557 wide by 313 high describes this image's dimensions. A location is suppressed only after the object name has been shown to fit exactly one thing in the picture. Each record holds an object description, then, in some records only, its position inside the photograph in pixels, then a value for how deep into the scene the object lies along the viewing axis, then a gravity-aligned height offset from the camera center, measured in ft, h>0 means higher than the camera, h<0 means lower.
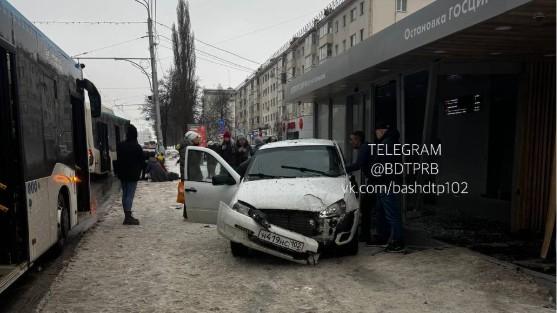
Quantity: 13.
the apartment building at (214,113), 200.73 +9.83
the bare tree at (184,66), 128.16 +19.70
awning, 15.87 +4.06
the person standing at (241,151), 41.19 -1.63
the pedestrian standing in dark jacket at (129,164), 28.63 -1.92
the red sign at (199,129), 90.69 +0.94
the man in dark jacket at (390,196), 21.52 -3.10
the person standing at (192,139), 30.32 -0.37
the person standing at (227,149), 39.78 -1.40
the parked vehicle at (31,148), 15.23 -0.52
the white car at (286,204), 19.04 -3.21
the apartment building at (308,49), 139.44 +35.14
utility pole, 86.29 +13.29
